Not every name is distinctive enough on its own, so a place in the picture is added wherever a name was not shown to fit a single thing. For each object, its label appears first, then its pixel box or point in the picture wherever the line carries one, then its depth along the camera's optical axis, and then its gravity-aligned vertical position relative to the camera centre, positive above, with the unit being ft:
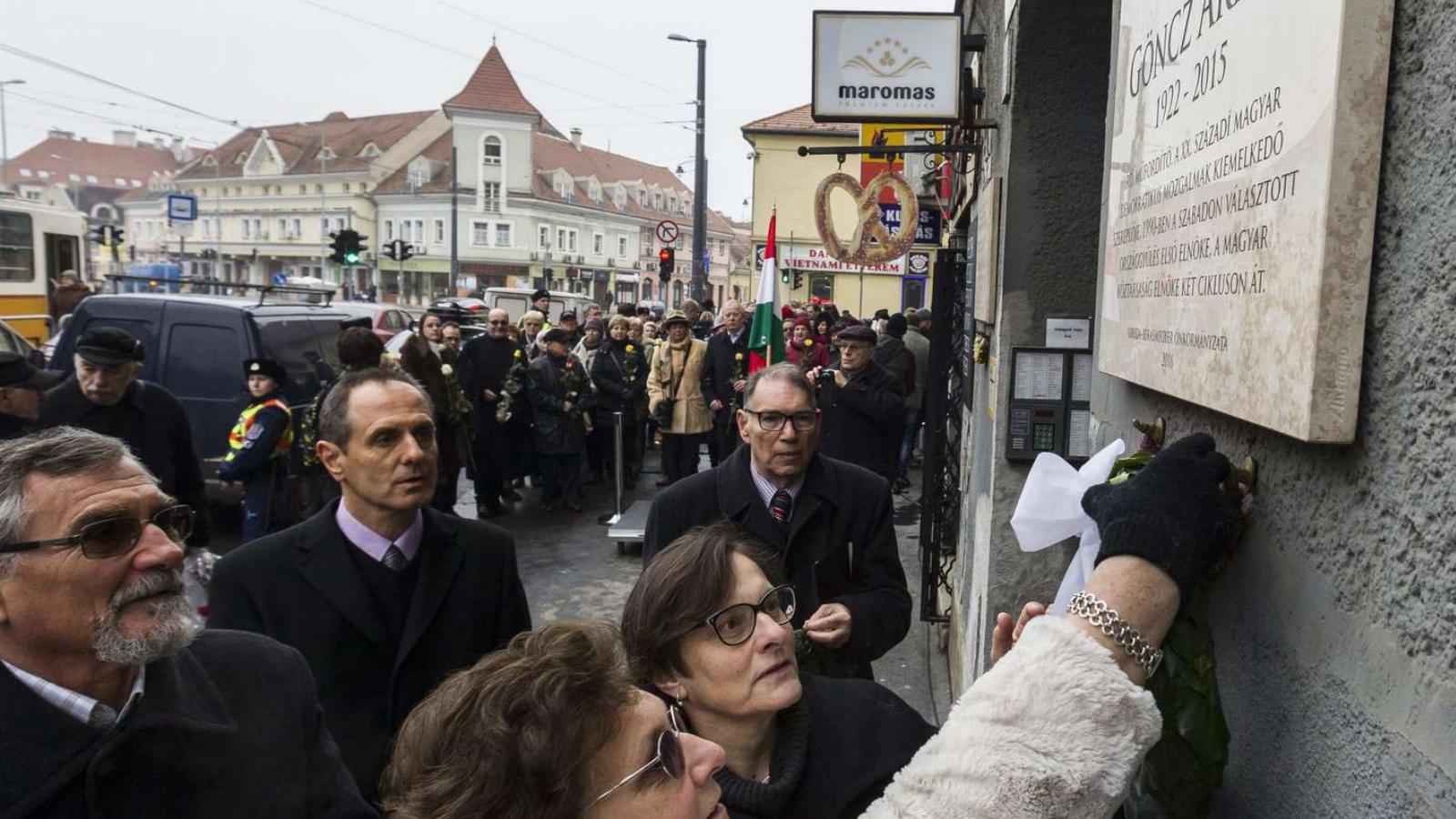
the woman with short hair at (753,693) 6.62 -2.55
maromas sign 17.40 +3.82
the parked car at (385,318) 46.98 -1.70
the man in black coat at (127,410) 17.12 -2.15
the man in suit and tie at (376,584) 9.04 -2.64
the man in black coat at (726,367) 33.88 -2.28
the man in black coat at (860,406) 25.11 -2.53
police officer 21.36 -3.30
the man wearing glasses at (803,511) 11.06 -2.26
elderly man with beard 5.66 -2.27
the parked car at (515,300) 93.97 -0.96
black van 28.07 -1.76
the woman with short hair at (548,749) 4.42 -1.98
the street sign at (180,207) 115.03 +7.97
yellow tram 58.18 +1.08
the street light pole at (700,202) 64.08 +5.60
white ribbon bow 5.54 -1.09
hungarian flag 25.29 -0.51
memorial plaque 4.06 +0.47
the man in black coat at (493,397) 33.37 -3.40
